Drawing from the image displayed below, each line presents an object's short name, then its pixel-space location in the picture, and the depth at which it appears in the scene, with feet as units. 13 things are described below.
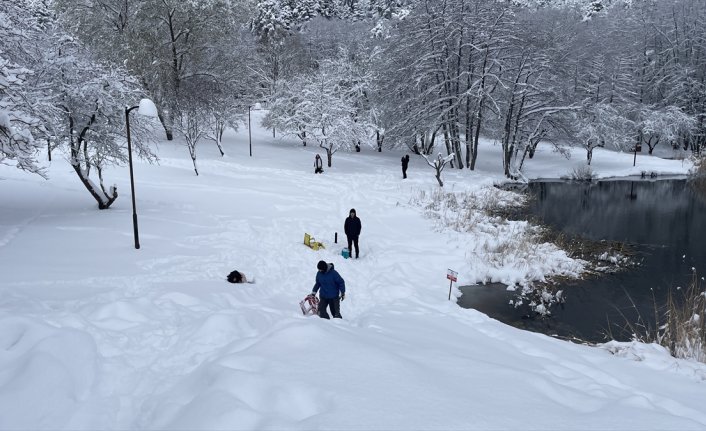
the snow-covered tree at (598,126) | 116.26
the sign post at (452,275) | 33.34
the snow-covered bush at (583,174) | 110.73
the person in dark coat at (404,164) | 88.07
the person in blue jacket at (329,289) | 27.45
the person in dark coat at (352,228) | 43.29
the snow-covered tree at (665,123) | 131.64
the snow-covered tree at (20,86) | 28.48
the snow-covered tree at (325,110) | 100.17
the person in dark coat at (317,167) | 91.97
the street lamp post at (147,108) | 29.91
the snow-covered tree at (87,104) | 44.65
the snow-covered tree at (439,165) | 82.74
